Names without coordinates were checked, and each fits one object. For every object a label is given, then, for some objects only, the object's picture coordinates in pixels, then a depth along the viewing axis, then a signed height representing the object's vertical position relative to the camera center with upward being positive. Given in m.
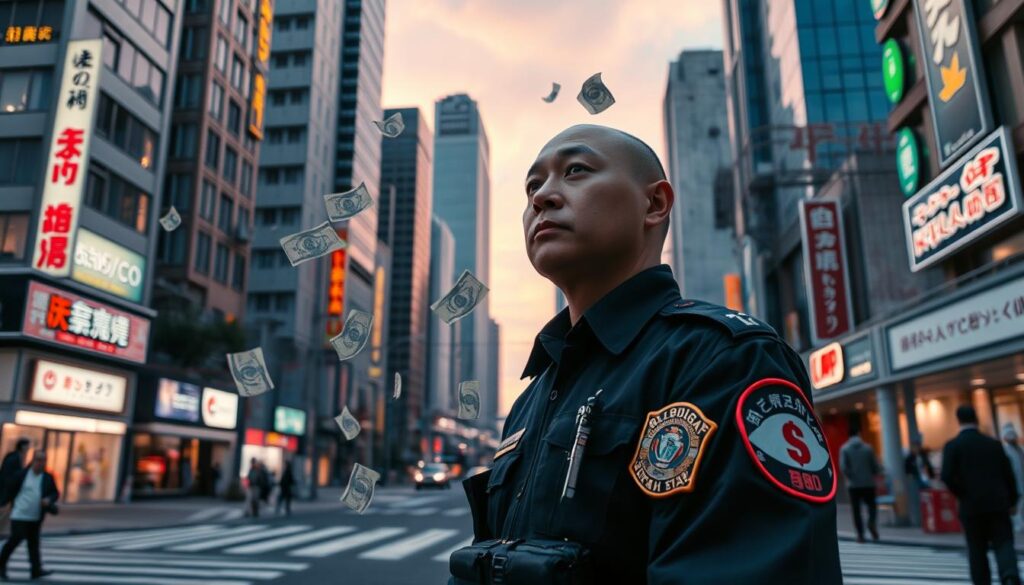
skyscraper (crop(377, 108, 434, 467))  100.62 +32.48
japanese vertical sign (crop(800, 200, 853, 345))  21.77 +5.52
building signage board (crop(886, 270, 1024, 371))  11.52 +2.17
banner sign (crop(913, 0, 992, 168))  14.35 +7.97
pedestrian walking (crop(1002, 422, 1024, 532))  11.59 -0.15
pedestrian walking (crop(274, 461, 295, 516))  20.51 -1.24
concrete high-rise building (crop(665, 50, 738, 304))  62.38 +26.37
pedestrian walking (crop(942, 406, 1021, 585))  6.31 -0.49
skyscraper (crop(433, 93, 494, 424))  175.25 +74.60
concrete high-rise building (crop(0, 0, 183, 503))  20.00 +6.85
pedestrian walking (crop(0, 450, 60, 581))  8.48 -0.78
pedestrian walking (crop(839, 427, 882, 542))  11.96 -0.41
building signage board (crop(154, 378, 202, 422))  26.68 +1.71
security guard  1.09 +0.04
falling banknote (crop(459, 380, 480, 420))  2.73 +0.17
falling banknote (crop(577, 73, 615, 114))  2.62 +1.31
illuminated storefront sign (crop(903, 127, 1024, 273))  13.20 +5.06
